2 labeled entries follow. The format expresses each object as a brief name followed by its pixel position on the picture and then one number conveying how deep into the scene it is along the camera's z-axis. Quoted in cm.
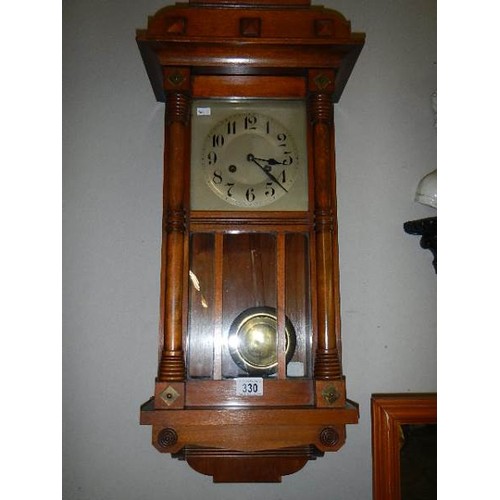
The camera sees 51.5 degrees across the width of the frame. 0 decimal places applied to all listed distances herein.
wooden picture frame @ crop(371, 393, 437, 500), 119
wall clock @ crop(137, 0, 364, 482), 98
